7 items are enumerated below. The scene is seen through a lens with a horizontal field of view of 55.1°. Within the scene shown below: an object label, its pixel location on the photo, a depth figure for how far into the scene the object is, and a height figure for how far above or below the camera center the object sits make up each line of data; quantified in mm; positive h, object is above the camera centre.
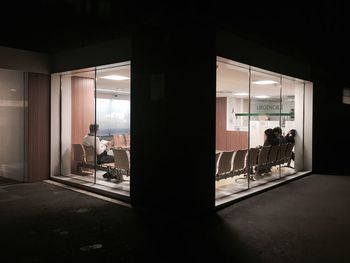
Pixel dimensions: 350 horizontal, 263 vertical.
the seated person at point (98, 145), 7266 -470
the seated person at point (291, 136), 8898 -295
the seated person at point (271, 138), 8125 -323
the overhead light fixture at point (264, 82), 9366 +1238
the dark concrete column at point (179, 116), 4871 +122
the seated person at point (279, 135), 8180 -250
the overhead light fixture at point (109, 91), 9328 +915
